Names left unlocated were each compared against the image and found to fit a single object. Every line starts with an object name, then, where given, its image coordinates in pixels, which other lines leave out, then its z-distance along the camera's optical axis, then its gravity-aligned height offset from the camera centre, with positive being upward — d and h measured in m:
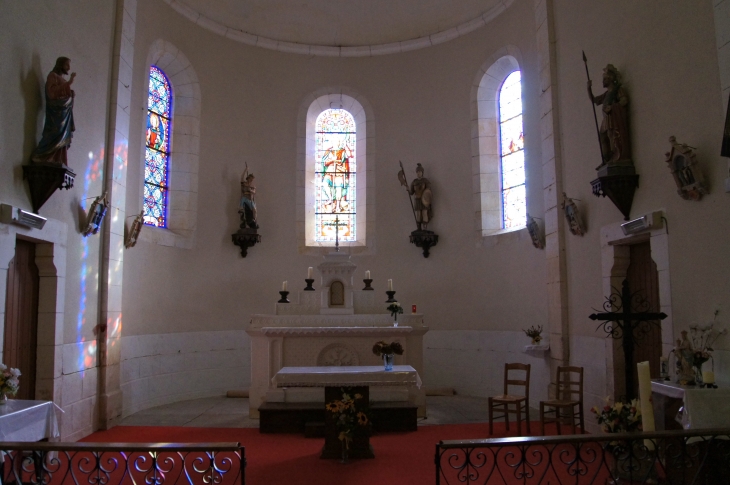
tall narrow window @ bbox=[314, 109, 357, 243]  11.96 +2.69
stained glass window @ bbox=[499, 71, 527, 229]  10.32 +2.75
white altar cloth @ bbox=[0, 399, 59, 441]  4.38 -0.93
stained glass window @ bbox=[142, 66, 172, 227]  10.18 +2.78
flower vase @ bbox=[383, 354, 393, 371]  6.99 -0.67
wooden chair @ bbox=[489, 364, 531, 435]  6.86 -1.17
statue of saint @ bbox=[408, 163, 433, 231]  10.92 +1.94
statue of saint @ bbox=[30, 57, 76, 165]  6.19 +2.02
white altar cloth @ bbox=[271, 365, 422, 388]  6.34 -0.81
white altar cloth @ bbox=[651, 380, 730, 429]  4.42 -0.79
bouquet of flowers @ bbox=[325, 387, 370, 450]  5.85 -1.14
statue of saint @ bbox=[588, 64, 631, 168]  6.38 +2.03
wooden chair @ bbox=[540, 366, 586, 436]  6.68 -1.14
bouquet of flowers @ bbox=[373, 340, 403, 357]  7.01 -0.53
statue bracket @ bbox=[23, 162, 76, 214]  6.07 +1.33
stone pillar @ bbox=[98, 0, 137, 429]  7.77 +1.01
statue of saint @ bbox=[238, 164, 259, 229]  10.75 +1.83
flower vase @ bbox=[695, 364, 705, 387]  4.81 -0.60
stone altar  7.74 -0.54
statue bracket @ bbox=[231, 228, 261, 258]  10.73 +1.23
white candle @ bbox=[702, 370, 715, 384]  4.62 -0.58
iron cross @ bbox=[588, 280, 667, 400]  5.31 -0.14
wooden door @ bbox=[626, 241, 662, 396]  6.30 +0.09
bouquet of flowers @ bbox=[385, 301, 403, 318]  8.23 -0.06
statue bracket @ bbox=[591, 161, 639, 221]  6.30 +1.32
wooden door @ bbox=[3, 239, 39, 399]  6.13 -0.13
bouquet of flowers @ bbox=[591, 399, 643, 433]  4.68 -0.93
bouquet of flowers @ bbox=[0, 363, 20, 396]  4.81 -0.65
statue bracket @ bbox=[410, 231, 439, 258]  10.87 +1.22
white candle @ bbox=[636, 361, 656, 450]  4.36 -0.69
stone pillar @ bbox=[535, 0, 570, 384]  7.96 +1.55
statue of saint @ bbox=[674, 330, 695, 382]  4.88 -0.46
